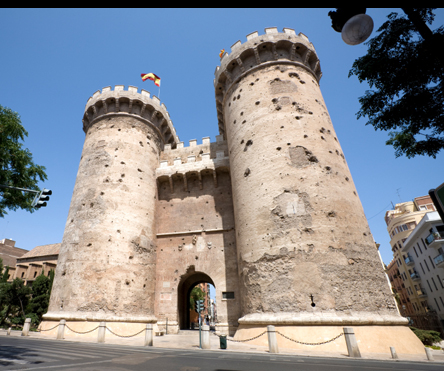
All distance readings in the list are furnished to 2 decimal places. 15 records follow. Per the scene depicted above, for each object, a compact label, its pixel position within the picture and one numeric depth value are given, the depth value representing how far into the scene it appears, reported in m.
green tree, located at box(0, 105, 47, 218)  8.69
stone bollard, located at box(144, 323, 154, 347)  9.59
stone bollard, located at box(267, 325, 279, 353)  8.20
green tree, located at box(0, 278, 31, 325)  20.12
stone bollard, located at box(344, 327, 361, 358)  7.71
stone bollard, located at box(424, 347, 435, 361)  7.59
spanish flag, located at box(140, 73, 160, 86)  21.66
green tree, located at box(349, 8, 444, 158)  5.69
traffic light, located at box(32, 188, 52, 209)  8.38
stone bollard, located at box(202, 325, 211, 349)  8.87
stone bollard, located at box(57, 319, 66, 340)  11.57
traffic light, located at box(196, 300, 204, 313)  9.89
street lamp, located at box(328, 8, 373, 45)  3.09
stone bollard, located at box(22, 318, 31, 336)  12.78
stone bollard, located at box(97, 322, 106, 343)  10.70
